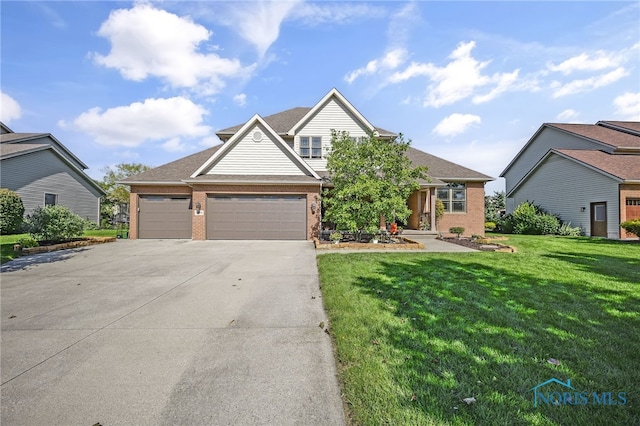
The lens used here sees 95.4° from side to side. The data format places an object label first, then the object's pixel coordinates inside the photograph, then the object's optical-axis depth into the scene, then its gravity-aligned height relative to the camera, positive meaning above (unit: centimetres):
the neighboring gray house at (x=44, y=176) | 1959 +307
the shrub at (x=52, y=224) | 1208 -29
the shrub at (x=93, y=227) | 2403 -83
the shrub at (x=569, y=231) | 1977 -77
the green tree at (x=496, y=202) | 2959 +184
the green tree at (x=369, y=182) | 1245 +164
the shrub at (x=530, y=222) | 2062 -18
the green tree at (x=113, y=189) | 2858 +311
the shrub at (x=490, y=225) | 2362 -47
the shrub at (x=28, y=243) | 1126 -101
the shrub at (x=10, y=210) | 1506 +37
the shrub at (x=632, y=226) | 1423 -31
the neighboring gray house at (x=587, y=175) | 1756 +310
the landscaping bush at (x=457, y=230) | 1727 -66
